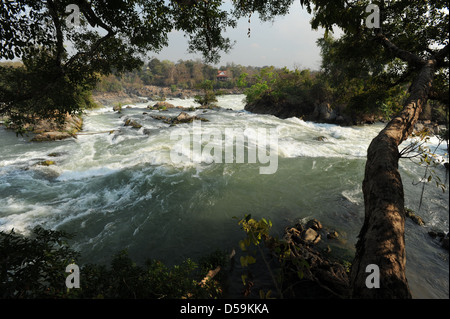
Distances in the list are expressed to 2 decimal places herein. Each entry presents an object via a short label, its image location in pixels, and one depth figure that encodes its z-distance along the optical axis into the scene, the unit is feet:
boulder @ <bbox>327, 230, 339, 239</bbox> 17.35
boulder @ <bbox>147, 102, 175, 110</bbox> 109.60
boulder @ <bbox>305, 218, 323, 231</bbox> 18.25
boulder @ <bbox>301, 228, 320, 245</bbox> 16.22
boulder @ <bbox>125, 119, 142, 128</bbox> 59.68
